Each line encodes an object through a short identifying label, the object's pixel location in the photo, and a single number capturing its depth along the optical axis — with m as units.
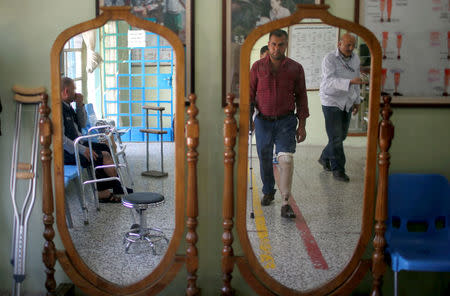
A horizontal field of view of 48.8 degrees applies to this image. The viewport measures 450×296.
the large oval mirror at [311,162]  2.41
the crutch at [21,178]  2.57
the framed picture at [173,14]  2.55
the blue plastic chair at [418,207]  2.53
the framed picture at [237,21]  2.52
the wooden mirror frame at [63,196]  2.38
